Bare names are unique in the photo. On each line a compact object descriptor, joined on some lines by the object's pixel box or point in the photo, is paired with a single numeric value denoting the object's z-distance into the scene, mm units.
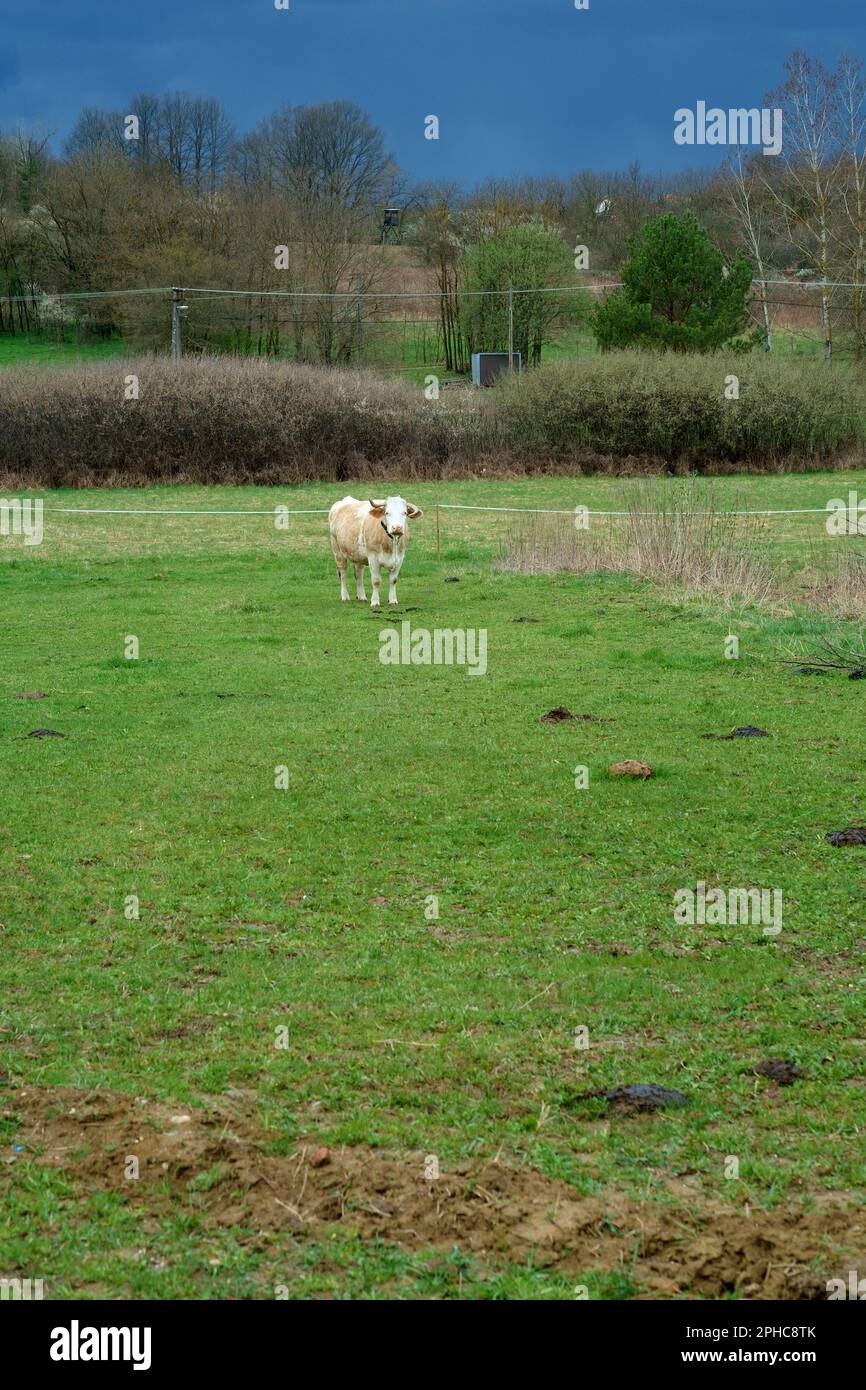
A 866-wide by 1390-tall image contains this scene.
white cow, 19781
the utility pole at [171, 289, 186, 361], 59475
